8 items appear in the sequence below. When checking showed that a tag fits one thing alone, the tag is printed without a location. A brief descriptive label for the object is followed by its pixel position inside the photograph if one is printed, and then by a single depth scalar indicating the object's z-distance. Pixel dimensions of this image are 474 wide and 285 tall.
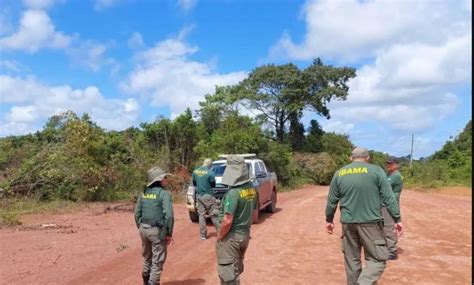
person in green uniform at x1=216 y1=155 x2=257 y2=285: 5.88
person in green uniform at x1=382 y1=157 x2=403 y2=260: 9.34
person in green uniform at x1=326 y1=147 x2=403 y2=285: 6.20
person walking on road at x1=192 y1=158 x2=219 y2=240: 11.59
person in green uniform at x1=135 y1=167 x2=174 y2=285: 6.88
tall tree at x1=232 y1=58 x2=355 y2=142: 46.78
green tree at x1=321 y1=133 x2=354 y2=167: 47.22
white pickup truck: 13.88
